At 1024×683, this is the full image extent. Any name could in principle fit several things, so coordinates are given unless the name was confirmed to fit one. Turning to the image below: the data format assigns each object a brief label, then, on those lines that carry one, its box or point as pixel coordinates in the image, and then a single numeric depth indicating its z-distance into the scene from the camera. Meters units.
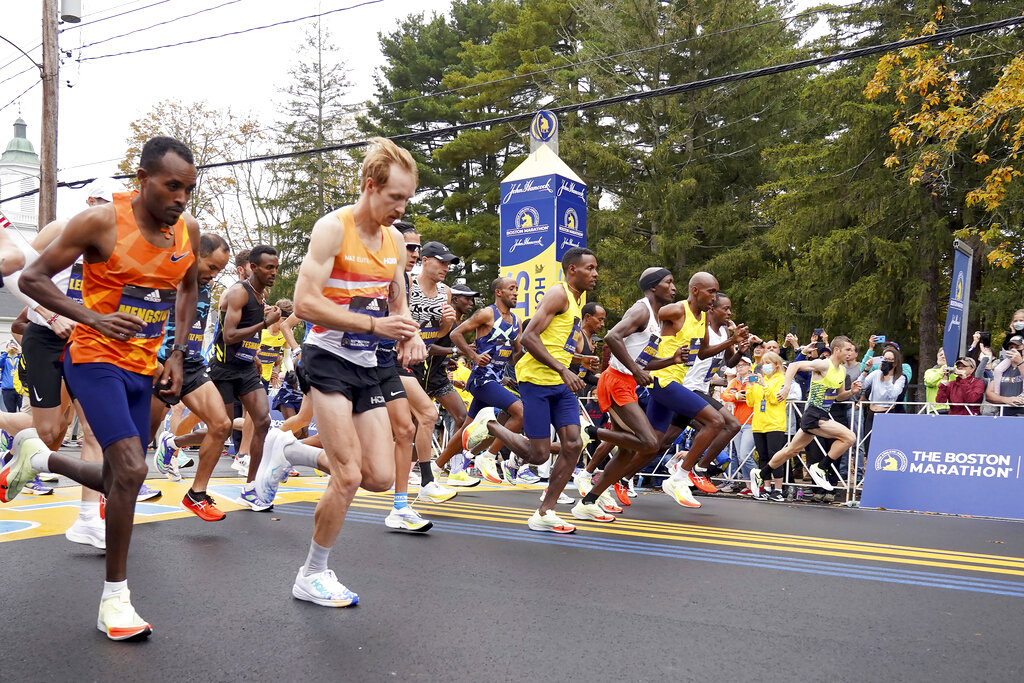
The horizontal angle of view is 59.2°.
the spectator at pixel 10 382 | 15.93
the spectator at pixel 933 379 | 12.38
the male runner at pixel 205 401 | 6.44
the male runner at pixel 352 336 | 4.09
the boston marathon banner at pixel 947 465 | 9.36
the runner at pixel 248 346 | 6.96
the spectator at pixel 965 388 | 11.22
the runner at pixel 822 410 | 10.80
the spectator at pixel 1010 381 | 10.92
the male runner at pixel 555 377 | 6.86
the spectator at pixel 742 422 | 12.10
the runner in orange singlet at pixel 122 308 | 3.59
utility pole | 16.47
